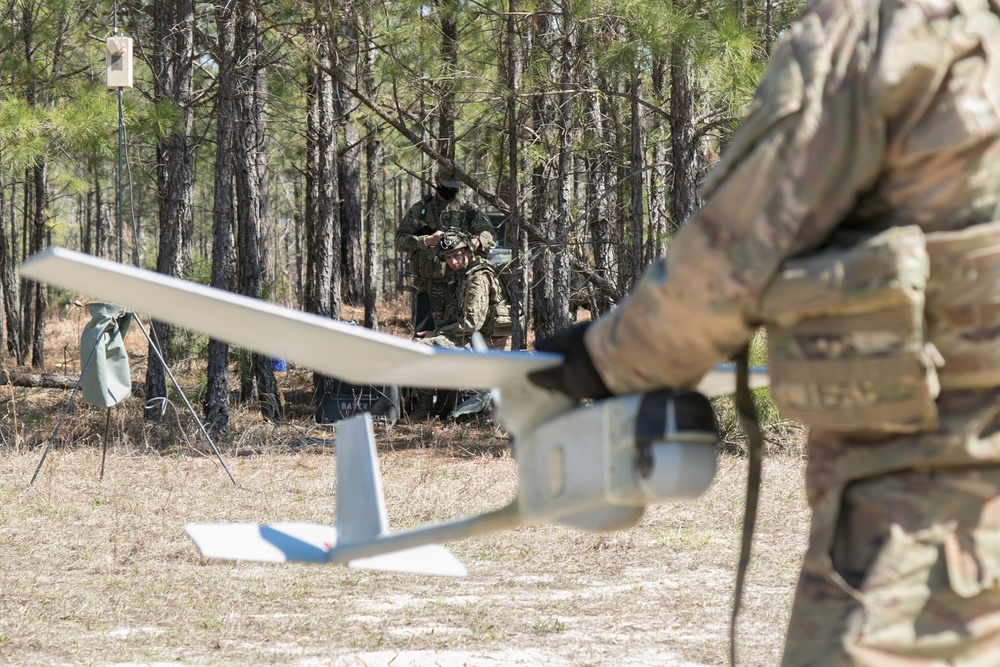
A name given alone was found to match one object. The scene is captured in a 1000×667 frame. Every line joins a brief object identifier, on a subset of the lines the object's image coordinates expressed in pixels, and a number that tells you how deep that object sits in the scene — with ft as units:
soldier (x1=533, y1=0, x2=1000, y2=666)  9.84
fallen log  76.13
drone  11.23
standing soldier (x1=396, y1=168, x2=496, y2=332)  70.44
